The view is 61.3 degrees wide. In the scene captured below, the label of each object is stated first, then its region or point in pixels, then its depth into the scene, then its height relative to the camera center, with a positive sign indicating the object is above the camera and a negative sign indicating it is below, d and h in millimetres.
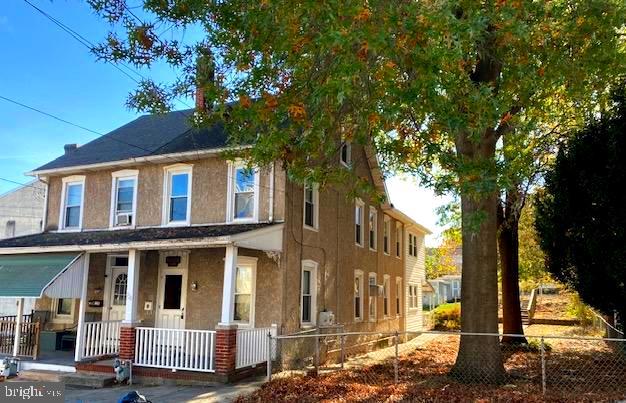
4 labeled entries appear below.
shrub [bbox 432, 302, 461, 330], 31125 -1516
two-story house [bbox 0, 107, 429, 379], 12820 +901
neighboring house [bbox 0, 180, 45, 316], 29031 +4079
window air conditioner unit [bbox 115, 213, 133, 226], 15906 +2004
